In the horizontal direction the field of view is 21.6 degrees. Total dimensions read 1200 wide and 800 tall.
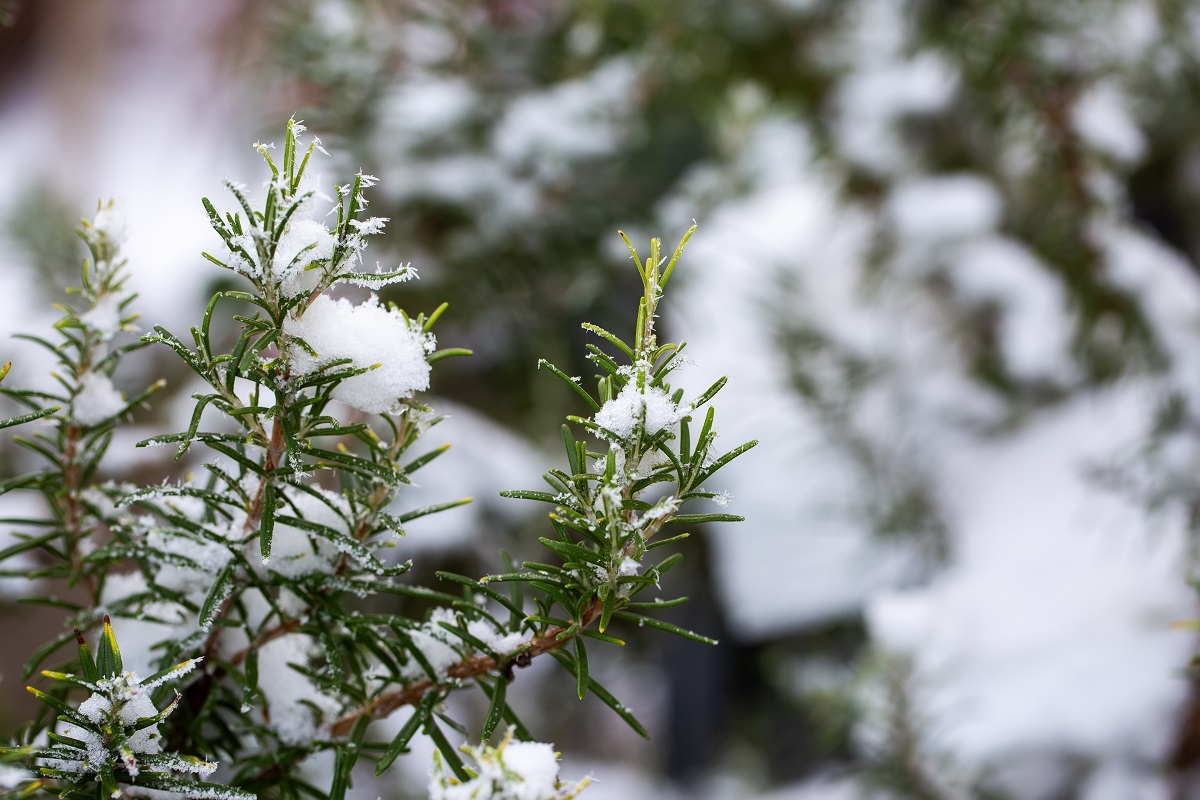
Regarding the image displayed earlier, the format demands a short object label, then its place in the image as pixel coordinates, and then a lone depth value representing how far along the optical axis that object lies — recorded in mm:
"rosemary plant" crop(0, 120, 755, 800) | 870
